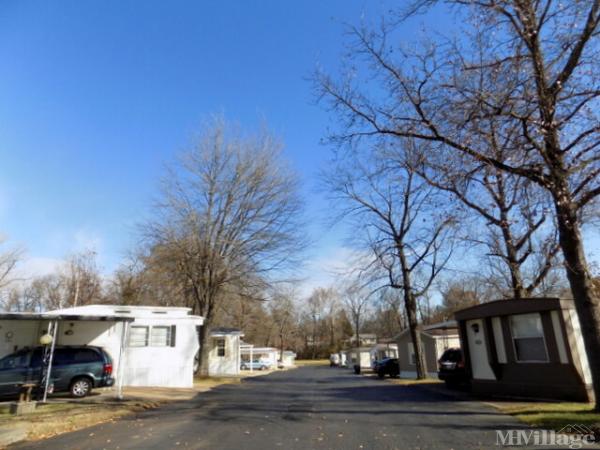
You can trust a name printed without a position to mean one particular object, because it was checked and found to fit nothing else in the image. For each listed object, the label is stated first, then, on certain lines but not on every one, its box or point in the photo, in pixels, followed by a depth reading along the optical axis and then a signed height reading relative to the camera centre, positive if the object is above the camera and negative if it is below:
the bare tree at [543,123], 8.84 +4.89
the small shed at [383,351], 44.69 +0.14
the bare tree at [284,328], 74.96 +5.25
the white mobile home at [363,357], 51.78 -0.53
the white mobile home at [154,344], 18.75 +0.62
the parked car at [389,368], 30.50 -1.16
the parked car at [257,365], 49.94 -1.15
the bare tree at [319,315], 91.31 +8.47
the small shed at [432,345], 27.27 +0.40
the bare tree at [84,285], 44.88 +8.00
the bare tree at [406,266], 22.55 +4.64
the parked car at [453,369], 16.53 -0.74
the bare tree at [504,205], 10.02 +4.21
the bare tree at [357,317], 74.75 +6.99
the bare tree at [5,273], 42.12 +8.89
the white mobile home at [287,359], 69.16 -0.69
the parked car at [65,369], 13.38 -0.27
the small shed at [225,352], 34.31 +0.36
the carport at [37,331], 13.54 +1.23
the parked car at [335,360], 66.68 -1.05
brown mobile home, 11.60 -0.05
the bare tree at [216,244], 23.69 +6.35
